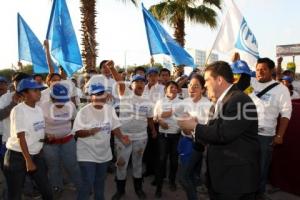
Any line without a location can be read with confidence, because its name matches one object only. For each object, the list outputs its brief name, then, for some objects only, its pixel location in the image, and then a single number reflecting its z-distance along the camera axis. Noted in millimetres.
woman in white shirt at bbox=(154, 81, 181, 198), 5531
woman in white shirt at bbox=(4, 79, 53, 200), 3984
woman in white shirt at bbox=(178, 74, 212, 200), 4656
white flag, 7527
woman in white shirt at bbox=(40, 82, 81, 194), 5203
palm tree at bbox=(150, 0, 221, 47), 17859
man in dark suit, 2723
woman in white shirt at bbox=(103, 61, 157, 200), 5273
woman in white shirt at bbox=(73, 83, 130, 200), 4293
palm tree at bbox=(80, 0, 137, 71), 12648
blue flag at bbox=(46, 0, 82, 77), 7160
